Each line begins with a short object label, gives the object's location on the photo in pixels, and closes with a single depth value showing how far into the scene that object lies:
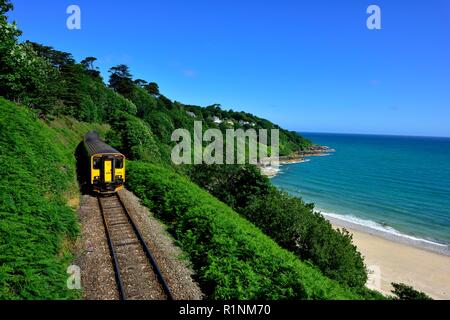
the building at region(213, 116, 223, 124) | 138.99
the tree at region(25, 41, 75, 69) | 59.74
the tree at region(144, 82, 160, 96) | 105.66
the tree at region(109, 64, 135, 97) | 83.50
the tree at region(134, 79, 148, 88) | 110.06
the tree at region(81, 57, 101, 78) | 101.28
